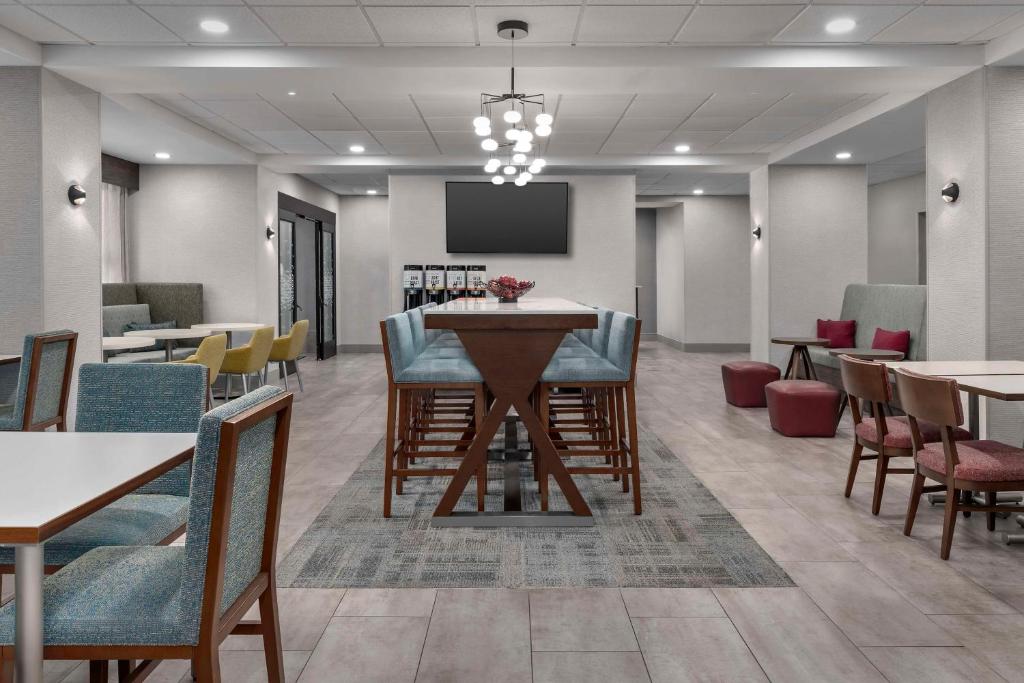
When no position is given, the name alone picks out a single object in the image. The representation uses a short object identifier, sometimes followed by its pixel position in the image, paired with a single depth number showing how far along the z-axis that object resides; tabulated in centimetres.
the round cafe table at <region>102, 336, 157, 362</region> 644
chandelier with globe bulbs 506
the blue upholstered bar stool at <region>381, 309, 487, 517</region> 381
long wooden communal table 349
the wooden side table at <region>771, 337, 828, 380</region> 818
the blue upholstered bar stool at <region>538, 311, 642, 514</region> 385
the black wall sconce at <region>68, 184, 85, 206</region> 568
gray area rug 309
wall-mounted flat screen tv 1020
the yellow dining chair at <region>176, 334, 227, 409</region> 636
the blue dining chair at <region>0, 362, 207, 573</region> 257
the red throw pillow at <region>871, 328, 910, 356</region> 766
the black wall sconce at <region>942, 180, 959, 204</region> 576
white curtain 895
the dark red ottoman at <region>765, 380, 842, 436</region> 600
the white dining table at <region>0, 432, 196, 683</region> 138
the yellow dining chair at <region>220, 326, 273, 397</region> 737
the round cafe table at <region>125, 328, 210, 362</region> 712
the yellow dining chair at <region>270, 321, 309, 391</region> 840
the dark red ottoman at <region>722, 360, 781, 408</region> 753
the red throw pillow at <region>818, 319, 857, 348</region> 895
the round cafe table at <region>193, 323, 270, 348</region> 788
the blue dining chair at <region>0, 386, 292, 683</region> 151
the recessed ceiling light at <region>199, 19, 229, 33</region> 487
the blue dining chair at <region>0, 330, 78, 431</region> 366
